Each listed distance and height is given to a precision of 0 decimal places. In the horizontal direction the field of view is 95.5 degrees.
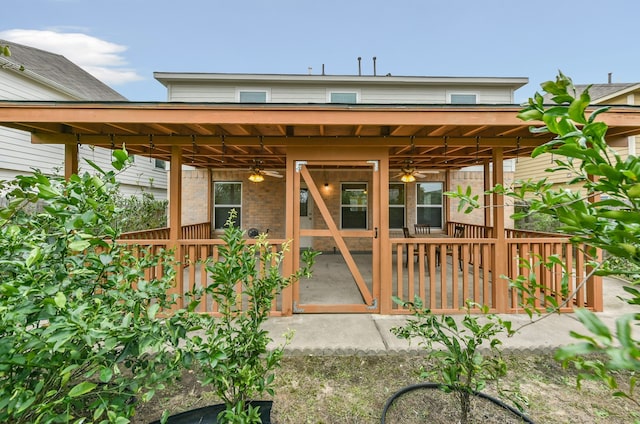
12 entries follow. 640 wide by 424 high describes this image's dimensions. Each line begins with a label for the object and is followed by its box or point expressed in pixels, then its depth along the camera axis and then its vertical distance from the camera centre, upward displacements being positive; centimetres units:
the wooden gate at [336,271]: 402 -117
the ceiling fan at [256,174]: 644 +97
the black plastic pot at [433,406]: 211 -147
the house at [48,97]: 776 +345
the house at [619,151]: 970 +222
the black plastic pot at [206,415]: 195 -135
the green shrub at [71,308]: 115 -41
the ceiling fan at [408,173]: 657 +99
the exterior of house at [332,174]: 859 +124
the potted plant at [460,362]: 179 -92
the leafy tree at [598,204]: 56 +3
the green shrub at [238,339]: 152 -69
